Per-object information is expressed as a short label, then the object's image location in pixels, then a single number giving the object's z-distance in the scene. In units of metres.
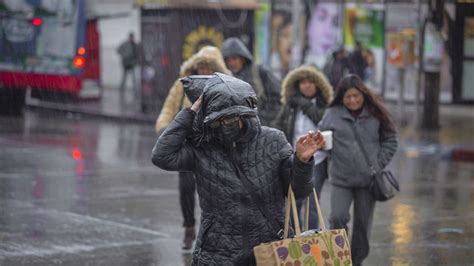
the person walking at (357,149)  8.48
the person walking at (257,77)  9.59
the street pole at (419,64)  21.92
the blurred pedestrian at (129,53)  29.89
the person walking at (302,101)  9.44
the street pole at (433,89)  21.38
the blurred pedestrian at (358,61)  25.25
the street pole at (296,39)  23.23
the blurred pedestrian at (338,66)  23.36
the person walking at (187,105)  9.09
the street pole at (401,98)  23.07
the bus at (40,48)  24.31
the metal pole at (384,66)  26.57
